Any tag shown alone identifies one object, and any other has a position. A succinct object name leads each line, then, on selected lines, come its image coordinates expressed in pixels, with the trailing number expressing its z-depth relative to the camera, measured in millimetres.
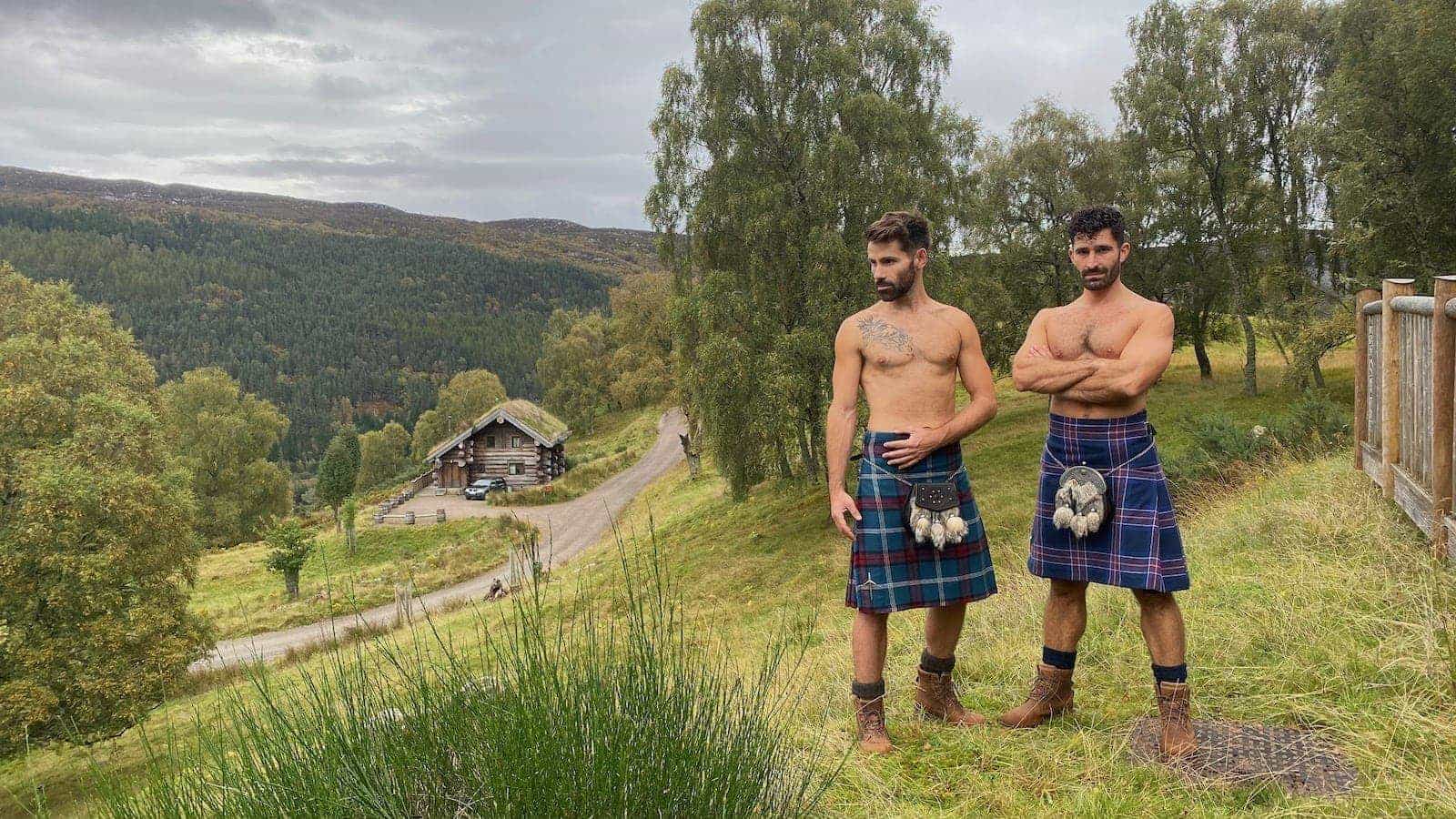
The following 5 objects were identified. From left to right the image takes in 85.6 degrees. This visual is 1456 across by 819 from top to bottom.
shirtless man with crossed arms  3148
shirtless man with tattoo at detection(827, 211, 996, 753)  3479
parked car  36594
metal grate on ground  2887
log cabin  38594
